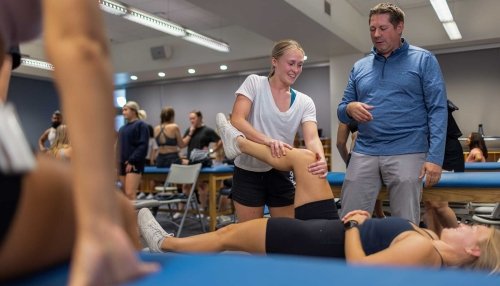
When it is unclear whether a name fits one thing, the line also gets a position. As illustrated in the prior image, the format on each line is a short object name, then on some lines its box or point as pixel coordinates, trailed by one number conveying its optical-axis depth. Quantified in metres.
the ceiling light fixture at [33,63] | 8.35
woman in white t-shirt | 2.41
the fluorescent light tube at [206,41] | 7.17
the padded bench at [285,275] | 0.62
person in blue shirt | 2.44
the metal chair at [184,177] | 4.96
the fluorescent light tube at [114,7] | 5.33
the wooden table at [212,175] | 5.03
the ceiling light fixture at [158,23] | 5.45
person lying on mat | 1.57
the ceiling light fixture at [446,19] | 5.75
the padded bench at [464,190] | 2.73
